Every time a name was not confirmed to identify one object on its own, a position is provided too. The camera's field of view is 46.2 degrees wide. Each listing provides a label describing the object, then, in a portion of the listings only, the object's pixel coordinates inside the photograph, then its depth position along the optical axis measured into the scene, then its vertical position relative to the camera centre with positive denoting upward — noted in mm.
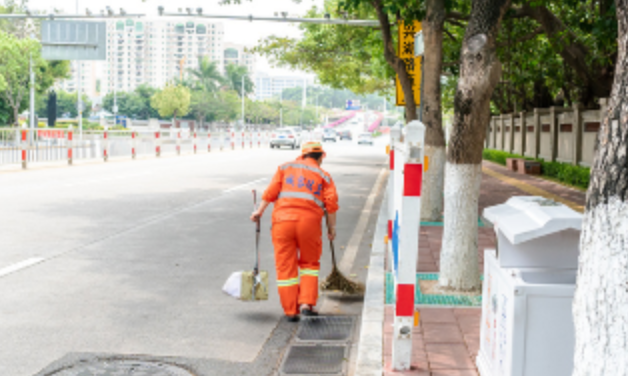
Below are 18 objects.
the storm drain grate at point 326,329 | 5457 -1549
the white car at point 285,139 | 43469 -708
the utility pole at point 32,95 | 40438 +1659
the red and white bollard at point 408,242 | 4406 -680
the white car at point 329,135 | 71000 -715
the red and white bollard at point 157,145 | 30759 -855
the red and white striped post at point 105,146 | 26594 -792
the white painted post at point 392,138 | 7537 -96
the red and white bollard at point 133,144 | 28672 -761
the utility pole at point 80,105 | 39928 +1049
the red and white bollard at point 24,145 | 21238 -655
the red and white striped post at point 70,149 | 23661 -811
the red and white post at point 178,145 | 33406 -912
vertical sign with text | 13727 +1506
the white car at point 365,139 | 63281 -939
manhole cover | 4547 -1533
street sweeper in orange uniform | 5695 -756
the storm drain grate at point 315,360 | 4727 -1557
